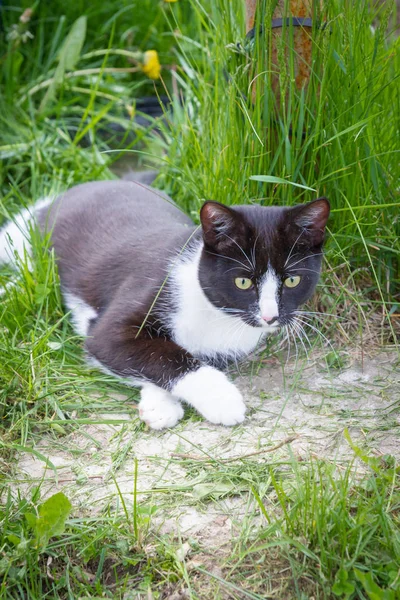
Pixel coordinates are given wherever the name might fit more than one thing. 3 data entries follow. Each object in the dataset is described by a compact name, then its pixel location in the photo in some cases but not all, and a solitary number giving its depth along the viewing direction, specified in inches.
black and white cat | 88.4
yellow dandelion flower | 147.0
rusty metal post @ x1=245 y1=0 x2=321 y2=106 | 96.0
